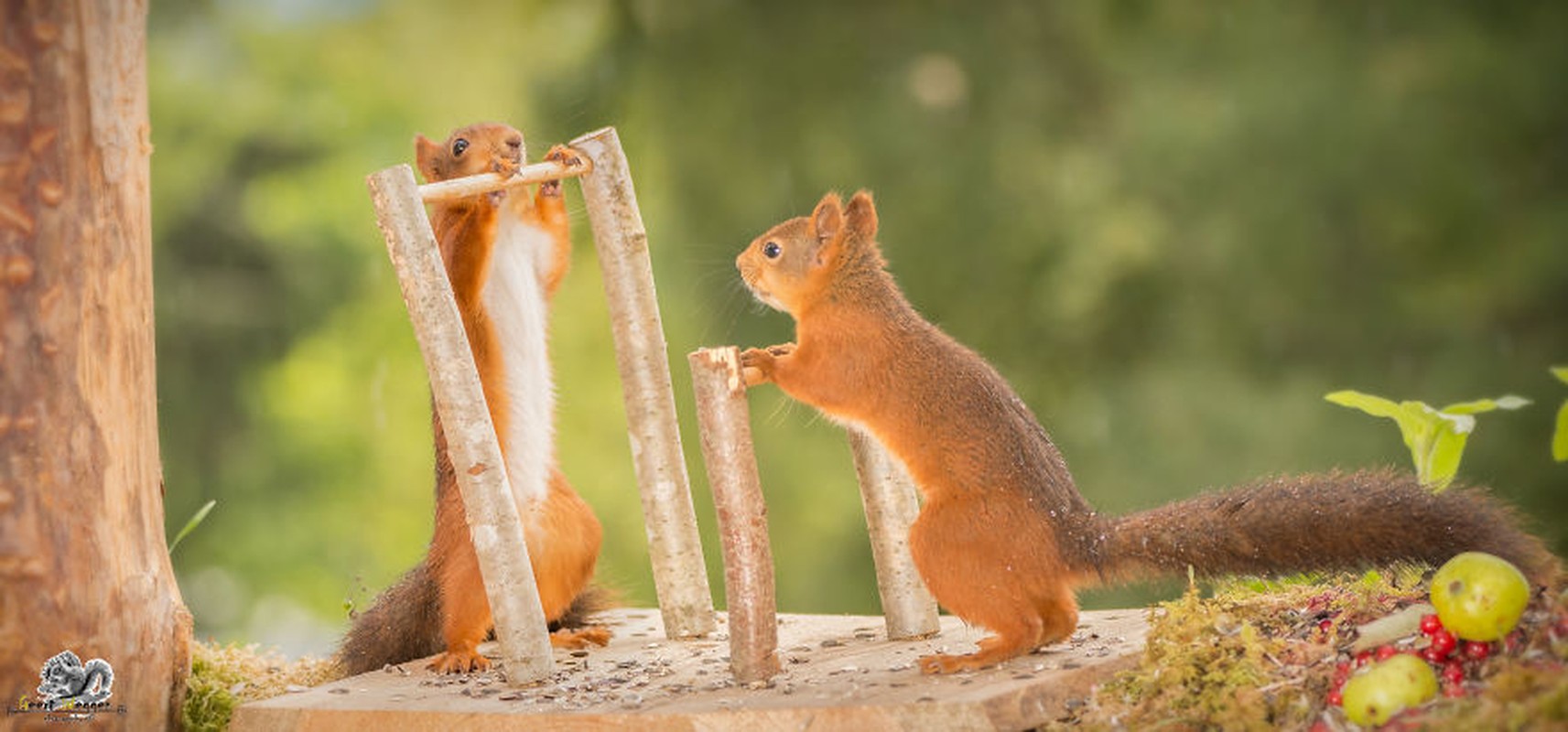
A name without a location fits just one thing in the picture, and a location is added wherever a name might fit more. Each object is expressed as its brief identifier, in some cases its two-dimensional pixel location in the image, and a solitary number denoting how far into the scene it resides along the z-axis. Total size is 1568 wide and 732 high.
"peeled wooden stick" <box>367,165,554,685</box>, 5.96
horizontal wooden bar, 6.21
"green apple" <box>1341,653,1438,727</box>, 4.79
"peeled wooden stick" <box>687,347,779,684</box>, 5.89
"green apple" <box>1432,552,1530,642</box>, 4.79
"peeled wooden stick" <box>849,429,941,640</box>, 6.89
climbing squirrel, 6.84
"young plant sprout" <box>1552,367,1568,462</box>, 4.91
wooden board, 5.22
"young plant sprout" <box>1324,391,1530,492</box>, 6.14
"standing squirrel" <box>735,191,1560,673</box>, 5.36
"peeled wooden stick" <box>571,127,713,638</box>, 7.11
